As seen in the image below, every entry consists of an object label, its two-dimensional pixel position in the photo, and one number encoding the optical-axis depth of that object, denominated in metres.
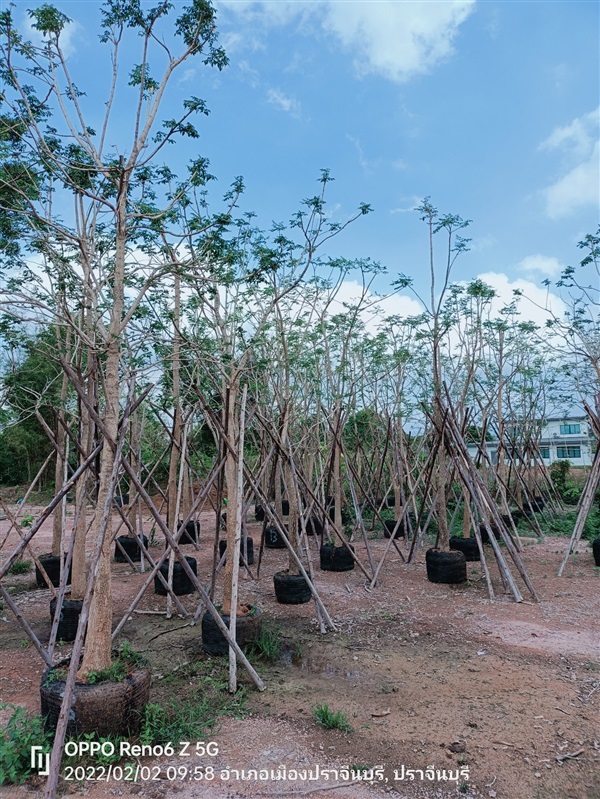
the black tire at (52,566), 6.49
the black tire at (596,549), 7.50
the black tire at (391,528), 9.85
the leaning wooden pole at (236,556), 3.69
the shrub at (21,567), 7.75
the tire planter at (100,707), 2.91
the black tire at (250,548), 8.13
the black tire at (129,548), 8.30
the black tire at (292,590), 5.83
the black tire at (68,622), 4.77
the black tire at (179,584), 6.16
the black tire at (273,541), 9.63
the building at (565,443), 26.10
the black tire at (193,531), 9.11
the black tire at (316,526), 10.51
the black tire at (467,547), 7.73
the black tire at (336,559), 7.40
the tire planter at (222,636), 4.32
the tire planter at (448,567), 6.48
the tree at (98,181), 3.48
